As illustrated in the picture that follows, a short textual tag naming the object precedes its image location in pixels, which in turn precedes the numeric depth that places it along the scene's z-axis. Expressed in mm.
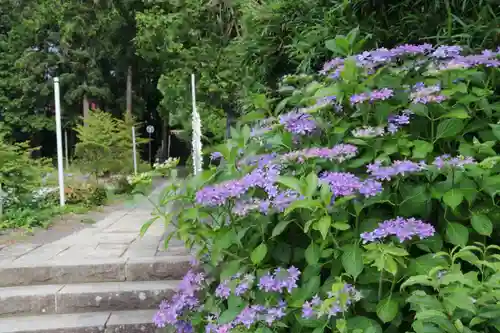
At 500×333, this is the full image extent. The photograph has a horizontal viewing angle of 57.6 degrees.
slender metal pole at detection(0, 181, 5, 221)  5234
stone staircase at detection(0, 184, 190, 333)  2604
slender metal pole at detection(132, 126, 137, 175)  12879
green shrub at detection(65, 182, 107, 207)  7531
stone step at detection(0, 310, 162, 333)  2514
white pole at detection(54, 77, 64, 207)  6438
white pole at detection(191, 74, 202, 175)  6220
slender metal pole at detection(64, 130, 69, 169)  23992
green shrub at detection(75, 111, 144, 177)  10922
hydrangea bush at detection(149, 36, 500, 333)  1244
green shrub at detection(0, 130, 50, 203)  5676
